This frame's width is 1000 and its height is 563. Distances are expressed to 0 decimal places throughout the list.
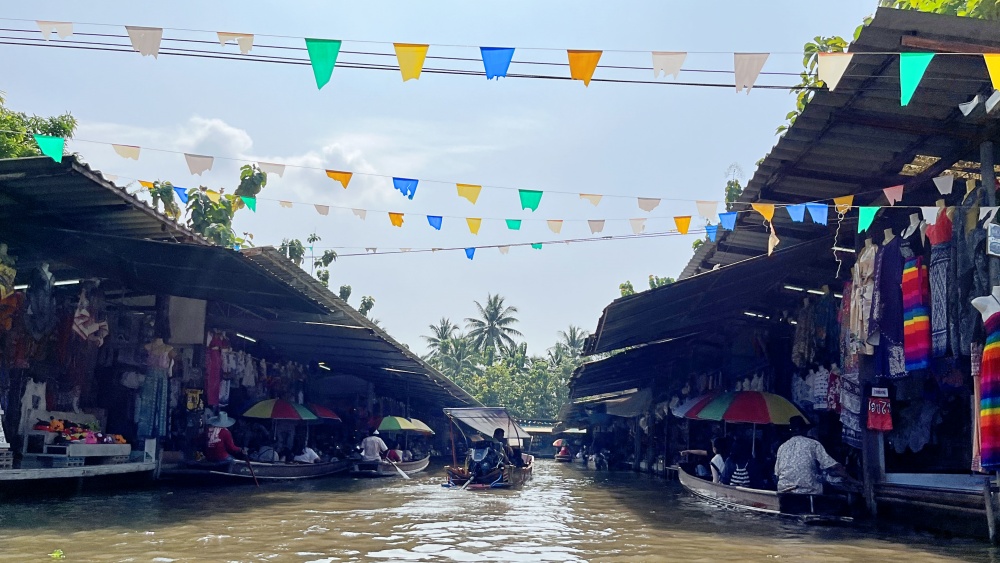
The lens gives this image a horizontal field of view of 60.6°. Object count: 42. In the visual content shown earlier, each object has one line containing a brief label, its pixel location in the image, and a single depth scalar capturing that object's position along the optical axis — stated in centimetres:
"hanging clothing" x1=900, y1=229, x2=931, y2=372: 874
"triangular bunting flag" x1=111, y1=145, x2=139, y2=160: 993
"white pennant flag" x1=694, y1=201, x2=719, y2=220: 1010
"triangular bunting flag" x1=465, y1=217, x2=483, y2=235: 1143
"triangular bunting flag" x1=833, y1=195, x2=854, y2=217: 951
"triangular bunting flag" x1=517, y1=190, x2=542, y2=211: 1040
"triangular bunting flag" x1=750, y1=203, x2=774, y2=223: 956
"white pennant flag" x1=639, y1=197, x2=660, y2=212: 1057
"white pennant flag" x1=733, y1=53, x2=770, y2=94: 731
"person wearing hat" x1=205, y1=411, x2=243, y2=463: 1577
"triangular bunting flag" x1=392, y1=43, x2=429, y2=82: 766
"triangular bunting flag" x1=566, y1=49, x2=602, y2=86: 764
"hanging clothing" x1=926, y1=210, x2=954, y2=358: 843
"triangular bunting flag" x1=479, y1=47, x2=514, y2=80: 746
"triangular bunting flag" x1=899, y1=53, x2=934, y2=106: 672
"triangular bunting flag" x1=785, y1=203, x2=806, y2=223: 947
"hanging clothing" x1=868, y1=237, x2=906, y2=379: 938
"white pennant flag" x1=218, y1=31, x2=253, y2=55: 778
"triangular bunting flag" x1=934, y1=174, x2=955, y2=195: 877
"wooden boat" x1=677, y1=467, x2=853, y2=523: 1060
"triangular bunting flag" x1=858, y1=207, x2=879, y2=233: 903
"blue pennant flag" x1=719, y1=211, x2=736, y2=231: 1013
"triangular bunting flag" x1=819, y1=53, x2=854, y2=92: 695
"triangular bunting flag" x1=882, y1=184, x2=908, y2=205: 892
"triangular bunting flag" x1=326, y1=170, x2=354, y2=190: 1042
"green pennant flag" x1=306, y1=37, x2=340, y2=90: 745
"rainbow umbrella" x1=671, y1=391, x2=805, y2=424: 1295
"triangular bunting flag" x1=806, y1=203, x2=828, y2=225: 941
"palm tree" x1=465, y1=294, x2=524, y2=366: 6094
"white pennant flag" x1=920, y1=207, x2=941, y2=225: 866
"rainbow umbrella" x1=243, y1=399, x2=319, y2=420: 1772
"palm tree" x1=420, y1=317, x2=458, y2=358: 6288
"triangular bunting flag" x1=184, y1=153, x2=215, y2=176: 982
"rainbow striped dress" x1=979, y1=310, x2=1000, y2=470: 747
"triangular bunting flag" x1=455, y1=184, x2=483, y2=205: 1054
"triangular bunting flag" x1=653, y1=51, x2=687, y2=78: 750
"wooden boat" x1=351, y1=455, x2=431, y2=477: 2080
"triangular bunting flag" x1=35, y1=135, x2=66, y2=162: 856
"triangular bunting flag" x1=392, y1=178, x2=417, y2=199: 1039
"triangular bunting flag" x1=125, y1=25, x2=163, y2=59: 754
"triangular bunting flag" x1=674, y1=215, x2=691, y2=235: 1052
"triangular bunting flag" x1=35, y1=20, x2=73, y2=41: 785
